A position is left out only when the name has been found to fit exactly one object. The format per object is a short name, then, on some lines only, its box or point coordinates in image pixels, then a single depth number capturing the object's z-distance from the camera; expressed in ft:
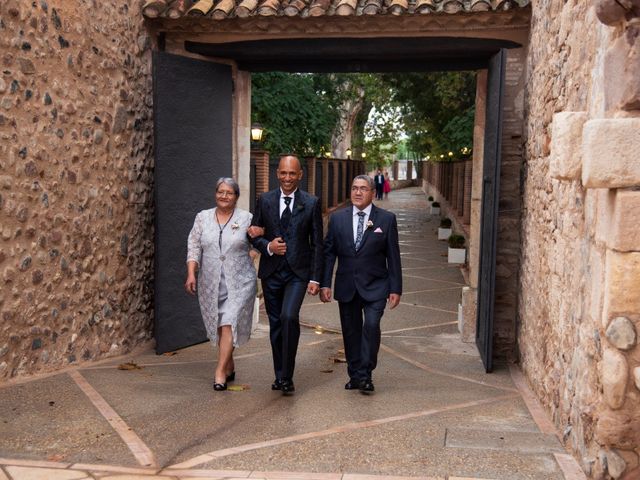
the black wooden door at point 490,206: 22.89
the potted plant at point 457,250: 50.60
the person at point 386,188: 130.28
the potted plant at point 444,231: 66.49
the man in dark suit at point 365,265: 20.20
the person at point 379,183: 121.70
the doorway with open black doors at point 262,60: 24.64
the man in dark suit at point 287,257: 20.15
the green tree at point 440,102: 57.59
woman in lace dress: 20.43
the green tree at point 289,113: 57.93
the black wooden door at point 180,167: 24.95
